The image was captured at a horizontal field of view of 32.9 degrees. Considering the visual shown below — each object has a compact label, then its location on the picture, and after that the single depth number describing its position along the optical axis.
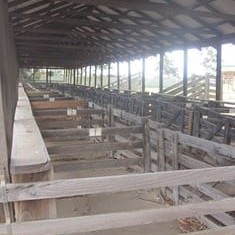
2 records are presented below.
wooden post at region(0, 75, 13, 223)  1.71
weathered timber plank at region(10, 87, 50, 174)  1.82
